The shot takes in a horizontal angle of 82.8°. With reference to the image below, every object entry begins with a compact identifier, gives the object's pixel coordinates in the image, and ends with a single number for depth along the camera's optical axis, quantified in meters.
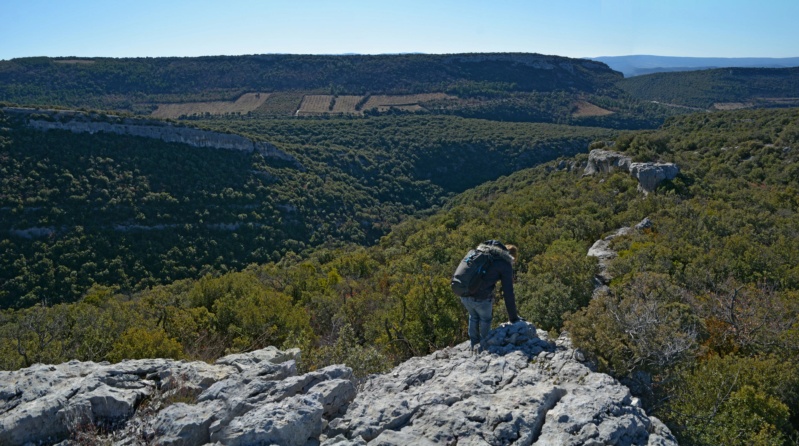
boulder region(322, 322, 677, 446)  5.67
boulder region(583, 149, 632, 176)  34.19
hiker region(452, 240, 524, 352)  8.06
